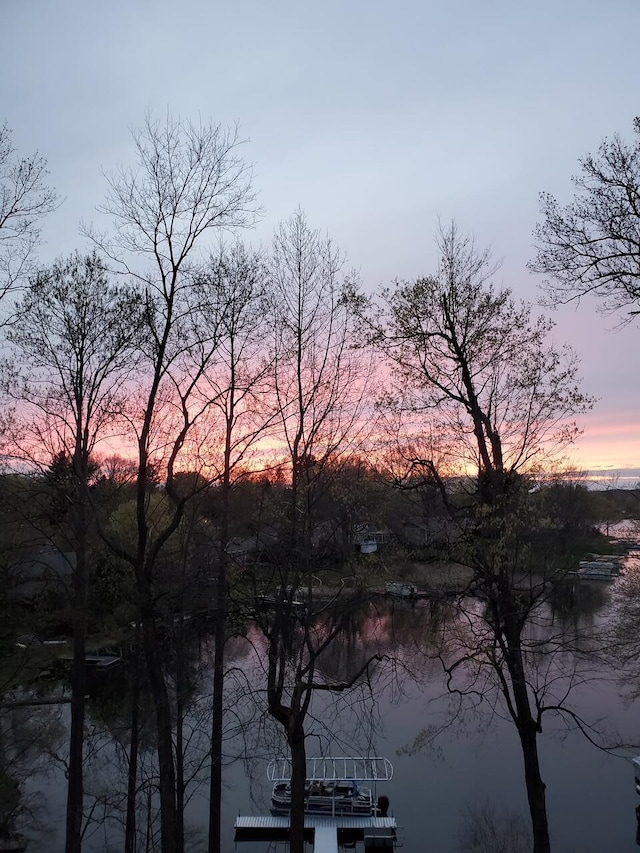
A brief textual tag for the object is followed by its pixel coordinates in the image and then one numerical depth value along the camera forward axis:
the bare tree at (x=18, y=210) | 6.78
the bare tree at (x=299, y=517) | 8.26
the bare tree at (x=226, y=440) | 9.56
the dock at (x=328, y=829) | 13.34
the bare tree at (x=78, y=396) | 9.79
